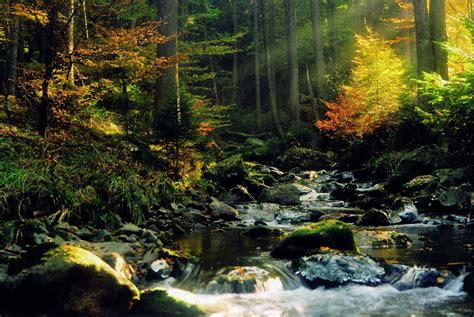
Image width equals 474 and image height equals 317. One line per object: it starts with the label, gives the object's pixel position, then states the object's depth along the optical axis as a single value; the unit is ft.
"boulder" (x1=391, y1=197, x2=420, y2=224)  29.53
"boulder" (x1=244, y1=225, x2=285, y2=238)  26.63
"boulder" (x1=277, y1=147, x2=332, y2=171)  66.59
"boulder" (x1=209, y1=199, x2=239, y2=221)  32.45
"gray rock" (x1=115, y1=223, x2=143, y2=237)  24.08
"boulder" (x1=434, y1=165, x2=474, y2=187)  33.42
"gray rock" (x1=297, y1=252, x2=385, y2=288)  18.19
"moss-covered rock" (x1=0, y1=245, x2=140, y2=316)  14.33
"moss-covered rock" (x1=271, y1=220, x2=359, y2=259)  21.45
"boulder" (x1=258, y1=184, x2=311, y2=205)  39.45
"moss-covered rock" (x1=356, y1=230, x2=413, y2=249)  23.24
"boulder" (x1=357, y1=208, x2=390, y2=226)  28.94
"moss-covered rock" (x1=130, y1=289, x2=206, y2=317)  14.74
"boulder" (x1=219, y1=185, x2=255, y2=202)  40.88
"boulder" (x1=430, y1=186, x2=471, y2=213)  30.25
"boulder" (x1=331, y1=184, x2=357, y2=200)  41.04
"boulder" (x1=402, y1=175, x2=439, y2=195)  35.06
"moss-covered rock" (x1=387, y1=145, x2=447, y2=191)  39.58
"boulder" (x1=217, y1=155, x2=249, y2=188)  44.34
